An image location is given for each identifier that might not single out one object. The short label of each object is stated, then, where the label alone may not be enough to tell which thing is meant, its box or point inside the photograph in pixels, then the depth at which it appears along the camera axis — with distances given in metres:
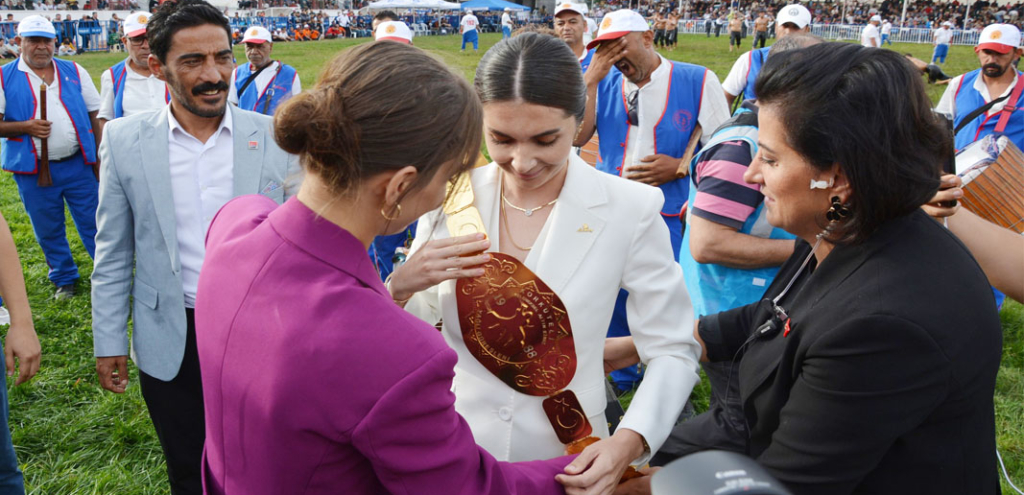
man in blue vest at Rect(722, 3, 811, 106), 6.16
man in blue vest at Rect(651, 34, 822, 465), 2.50
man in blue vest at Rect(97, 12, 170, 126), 6.12
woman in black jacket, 1.48
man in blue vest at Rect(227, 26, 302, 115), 6.77
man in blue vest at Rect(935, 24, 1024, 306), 6.15
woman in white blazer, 2.00
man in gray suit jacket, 2.70
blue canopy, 39.84
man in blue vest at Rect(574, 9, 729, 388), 4.27
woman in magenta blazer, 1.22
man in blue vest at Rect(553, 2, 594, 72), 7.02
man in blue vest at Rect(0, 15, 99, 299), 6.07
